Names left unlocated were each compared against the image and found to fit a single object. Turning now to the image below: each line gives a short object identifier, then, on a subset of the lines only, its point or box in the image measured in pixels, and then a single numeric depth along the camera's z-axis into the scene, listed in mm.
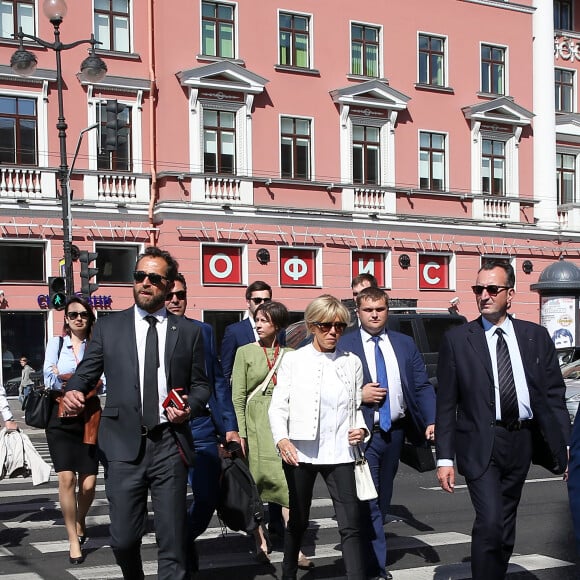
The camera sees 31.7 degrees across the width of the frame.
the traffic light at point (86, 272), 20297
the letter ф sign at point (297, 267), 30750
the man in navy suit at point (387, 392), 7145
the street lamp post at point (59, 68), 19969
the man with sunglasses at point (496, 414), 5852
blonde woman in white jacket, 6152
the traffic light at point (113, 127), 21531
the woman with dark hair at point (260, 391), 7777
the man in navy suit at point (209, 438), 7082
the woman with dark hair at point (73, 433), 7898
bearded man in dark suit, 5512
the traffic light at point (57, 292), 19219
